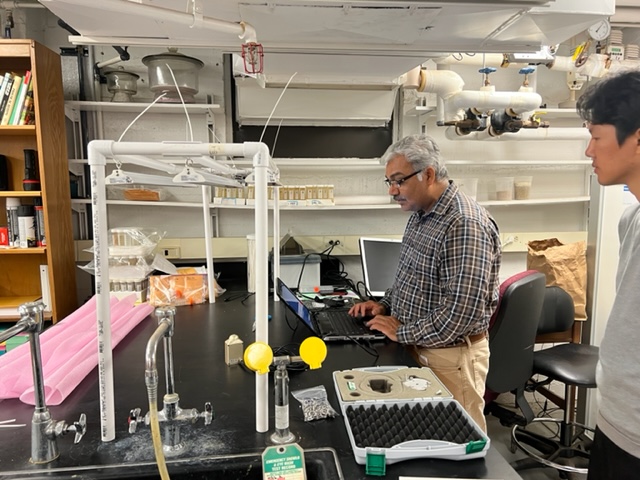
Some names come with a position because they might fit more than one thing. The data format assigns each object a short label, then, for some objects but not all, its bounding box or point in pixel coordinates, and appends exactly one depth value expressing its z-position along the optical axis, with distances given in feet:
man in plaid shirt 4.27
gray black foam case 2.46
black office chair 5.76
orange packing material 6.19
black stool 5.93
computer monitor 8.09
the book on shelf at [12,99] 7.22
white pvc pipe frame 2.49
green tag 2.35
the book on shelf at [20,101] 7.22
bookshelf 7.16
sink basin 2.42
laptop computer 4.71
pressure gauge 7.04
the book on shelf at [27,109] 7.27
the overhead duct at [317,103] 7.96
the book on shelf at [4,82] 7.15
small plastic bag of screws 3.01
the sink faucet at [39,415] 2.48
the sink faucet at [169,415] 2.66
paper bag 7.13
